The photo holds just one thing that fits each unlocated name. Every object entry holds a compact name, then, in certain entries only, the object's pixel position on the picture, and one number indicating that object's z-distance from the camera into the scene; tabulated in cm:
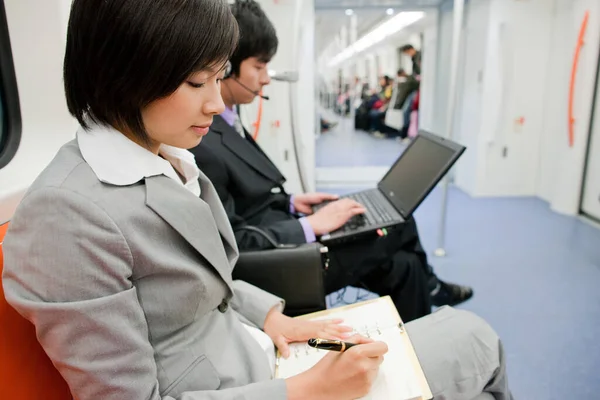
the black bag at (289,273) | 116
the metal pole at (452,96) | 237
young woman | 53
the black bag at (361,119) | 511
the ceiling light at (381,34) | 459
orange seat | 61
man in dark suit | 126
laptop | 134
